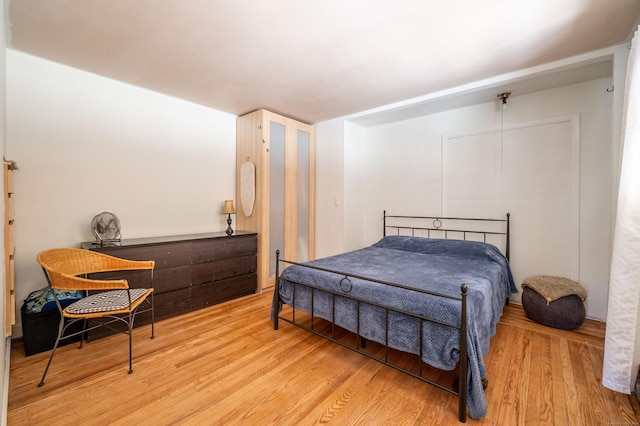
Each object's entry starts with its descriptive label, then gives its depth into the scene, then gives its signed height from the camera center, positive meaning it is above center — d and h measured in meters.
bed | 1.60 -0.63
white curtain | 1.62 -0.36
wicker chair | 1.89 -0.54
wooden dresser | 2.71 -0.66
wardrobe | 3.76 +0.34
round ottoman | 2.53 -0.87
